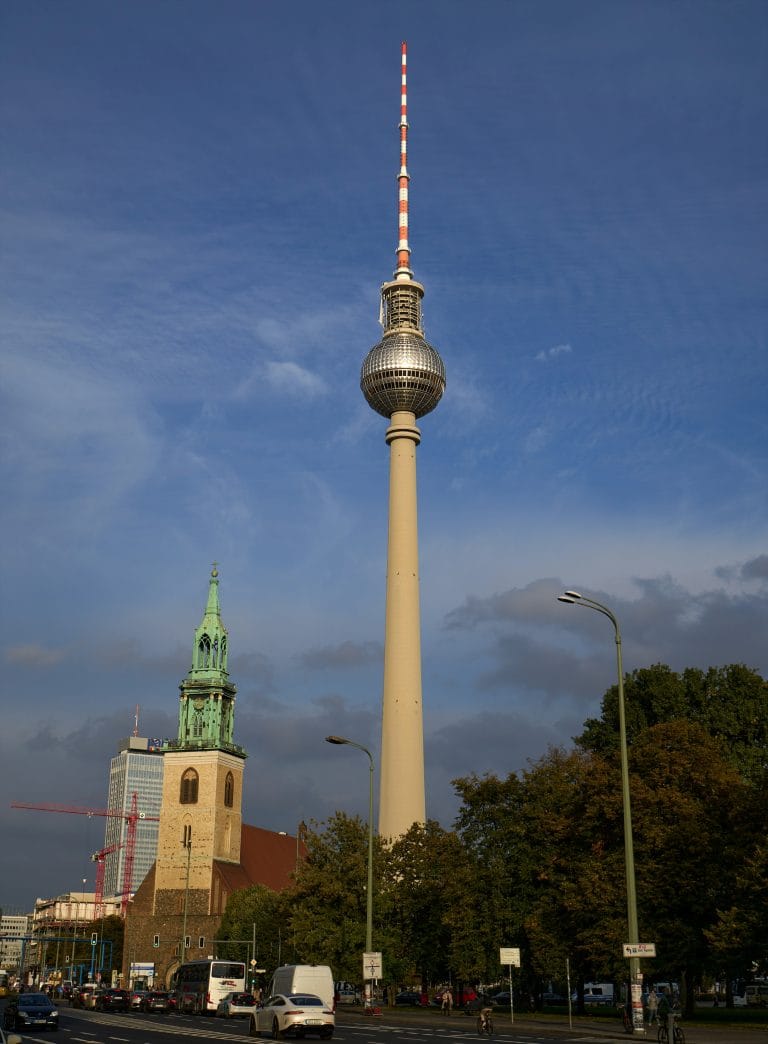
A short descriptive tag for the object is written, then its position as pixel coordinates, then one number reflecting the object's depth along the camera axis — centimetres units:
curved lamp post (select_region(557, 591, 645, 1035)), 3262
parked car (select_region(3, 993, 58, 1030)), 3941
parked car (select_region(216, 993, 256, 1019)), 5569
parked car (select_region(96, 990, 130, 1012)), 6588
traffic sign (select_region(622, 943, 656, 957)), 3184
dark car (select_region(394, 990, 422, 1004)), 7898
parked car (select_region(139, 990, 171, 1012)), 6366
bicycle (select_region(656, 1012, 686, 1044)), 3016
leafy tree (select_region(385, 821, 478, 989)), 6006
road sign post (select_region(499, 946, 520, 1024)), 3938
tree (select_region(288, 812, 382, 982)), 6550
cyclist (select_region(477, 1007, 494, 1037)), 3824
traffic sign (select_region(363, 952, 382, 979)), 4787
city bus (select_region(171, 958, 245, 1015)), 5975
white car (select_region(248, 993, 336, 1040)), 3466
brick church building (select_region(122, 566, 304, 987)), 11588
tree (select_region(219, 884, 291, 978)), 9675
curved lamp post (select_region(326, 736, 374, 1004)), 4953
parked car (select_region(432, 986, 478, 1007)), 6762
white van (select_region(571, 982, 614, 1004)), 9419
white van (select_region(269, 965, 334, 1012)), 4300
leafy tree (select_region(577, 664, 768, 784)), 7094
